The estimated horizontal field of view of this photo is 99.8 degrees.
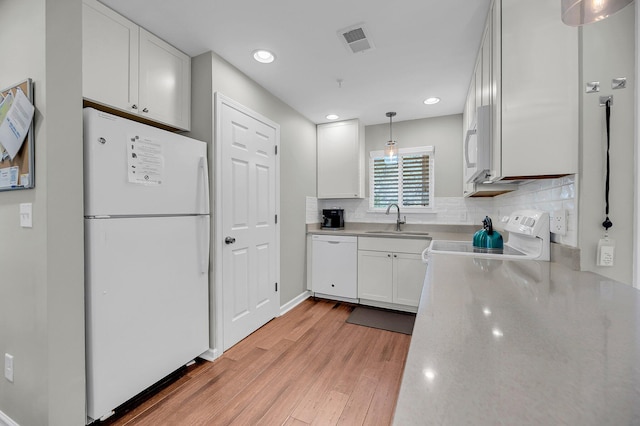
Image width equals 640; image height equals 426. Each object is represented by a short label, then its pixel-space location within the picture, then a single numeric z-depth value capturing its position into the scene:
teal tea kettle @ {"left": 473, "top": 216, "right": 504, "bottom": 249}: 1.91
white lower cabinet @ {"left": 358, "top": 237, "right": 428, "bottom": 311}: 2.98
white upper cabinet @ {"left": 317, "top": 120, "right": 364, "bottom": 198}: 3.55
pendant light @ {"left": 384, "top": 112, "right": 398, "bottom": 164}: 3.06
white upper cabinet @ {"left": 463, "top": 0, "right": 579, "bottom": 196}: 1.23
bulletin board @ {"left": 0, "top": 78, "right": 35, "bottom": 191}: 1.27
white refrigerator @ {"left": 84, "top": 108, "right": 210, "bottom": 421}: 1.43
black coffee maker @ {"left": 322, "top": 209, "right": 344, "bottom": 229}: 3.71
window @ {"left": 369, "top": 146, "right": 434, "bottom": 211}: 3.57
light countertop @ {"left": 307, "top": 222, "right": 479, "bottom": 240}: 3.03
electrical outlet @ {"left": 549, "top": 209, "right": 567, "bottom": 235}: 1.30
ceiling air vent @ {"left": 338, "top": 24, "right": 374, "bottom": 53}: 1.84
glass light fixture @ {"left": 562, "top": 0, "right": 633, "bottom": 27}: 0.70
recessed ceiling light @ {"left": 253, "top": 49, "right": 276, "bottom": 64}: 2.10
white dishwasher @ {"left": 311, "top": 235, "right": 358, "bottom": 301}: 3.28
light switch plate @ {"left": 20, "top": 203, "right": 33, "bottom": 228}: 1.30
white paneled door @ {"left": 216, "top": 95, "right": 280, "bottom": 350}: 2.18
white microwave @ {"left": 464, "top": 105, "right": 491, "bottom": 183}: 1.61
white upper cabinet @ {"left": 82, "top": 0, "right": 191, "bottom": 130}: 1.58
